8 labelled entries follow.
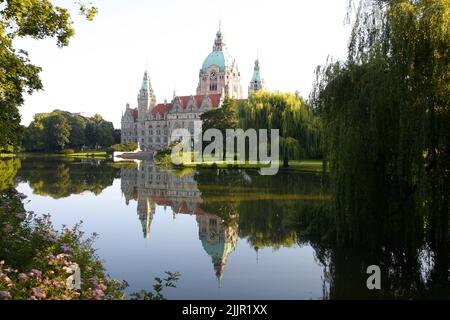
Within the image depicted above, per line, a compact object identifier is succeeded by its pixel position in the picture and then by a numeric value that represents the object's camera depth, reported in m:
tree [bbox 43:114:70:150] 99.31
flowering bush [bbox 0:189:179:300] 5.41
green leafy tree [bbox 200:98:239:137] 57.94
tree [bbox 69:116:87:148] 108.62
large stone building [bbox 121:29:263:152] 109.56
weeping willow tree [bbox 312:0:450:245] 9.29
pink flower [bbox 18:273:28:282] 5.23
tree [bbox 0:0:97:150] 9.56
